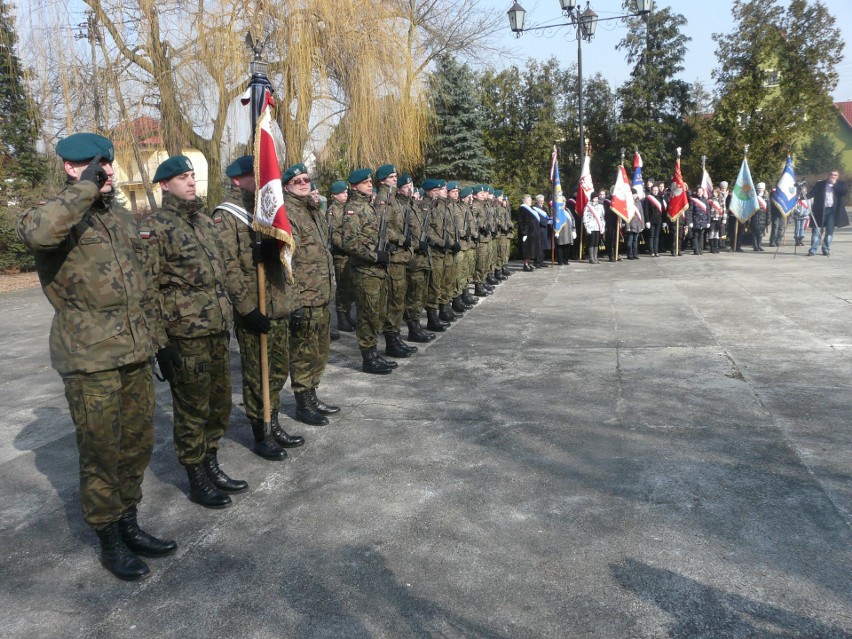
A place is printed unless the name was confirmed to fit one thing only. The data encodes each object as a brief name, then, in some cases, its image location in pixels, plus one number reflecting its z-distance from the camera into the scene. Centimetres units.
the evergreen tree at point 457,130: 2091
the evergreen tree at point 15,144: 1786
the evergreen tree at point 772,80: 1930
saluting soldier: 306
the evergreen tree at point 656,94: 2280
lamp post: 1608
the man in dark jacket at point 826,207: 1508
